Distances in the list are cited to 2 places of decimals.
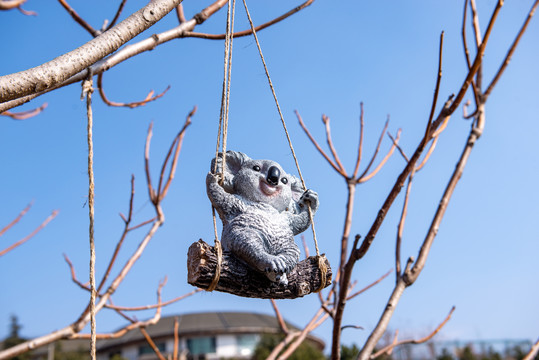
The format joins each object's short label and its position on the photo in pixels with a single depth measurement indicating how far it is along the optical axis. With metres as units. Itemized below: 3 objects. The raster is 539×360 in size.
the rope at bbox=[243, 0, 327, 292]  1.07
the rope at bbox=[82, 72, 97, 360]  0.91
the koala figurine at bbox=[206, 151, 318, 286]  0.98
